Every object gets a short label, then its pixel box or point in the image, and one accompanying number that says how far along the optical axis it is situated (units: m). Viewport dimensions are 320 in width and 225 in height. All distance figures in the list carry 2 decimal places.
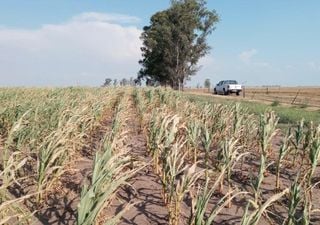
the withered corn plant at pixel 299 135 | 2.99
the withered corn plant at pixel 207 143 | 2.64
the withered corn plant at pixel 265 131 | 2.68
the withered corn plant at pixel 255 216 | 1.32
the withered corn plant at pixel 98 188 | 1.32
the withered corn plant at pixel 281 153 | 2.60
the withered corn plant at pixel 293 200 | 1.58
